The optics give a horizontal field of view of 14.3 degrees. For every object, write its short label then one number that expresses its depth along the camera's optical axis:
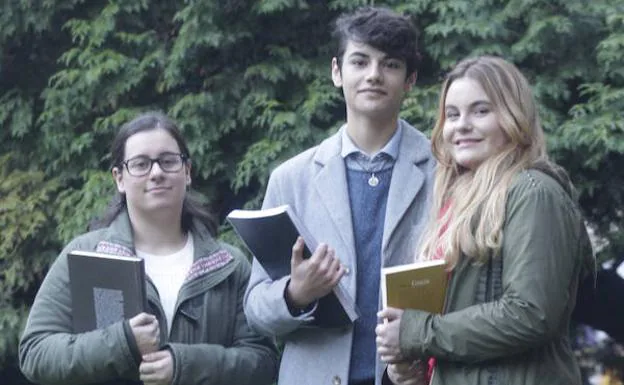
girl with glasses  7.93
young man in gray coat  7.90
